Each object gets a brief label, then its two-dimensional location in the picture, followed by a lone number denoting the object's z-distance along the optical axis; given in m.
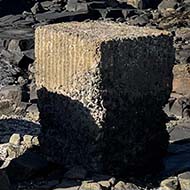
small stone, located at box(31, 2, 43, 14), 30.26
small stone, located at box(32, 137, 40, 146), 9.78
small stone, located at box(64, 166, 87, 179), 8.38
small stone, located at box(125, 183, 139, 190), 8.18
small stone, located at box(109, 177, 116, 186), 8.18
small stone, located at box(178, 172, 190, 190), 8.16
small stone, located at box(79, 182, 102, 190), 8.00
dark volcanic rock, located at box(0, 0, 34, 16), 31.23
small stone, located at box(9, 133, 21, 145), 9.88
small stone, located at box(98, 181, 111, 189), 8.10
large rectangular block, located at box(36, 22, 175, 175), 8.22
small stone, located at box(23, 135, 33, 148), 9.68
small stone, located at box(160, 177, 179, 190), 8.21
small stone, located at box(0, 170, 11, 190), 7.58
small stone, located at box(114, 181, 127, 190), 8.10
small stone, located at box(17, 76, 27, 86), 16.95
